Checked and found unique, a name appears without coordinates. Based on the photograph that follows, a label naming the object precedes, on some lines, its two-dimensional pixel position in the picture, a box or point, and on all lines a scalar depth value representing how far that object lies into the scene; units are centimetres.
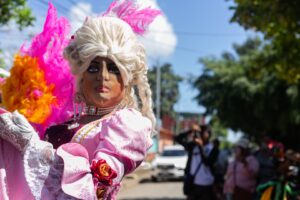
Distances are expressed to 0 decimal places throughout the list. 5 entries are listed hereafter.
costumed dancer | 145
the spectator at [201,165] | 651
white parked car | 1745
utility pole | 2924
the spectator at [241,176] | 730
